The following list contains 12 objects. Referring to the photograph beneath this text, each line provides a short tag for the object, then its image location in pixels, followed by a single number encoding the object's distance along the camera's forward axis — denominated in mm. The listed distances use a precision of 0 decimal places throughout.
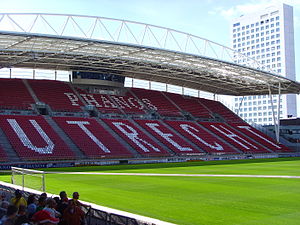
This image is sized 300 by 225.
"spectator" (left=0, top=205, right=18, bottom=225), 7015
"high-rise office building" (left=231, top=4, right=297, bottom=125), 133875
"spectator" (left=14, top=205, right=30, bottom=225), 7375
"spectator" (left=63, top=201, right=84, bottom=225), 8453
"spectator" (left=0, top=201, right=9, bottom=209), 9055
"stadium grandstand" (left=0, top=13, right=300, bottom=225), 38250
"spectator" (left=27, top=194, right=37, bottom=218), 9148
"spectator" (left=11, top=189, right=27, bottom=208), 9984
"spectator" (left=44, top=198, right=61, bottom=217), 8511
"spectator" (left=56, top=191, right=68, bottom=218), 9523
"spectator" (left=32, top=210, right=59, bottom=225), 7781
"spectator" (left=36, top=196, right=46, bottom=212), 9164
